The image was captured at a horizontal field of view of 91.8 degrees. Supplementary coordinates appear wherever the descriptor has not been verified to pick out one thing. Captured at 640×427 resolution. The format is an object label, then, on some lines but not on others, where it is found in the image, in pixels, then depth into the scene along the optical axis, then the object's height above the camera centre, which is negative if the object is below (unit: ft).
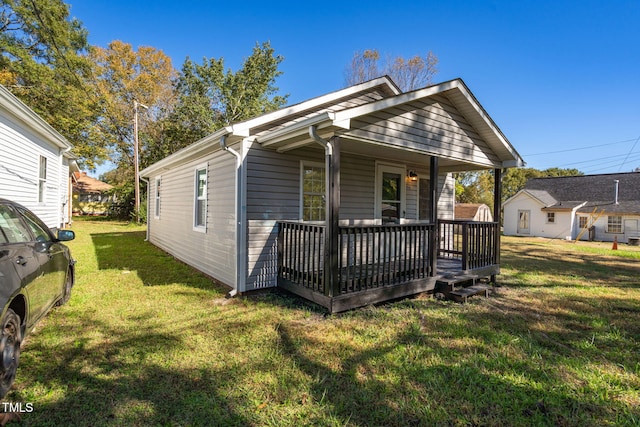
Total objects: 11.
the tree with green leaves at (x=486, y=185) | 130.11 +13.15
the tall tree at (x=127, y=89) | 80.94 +32.78
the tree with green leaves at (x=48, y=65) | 56.13 +28.00
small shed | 93.09 +1.07
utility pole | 63.82 +8.35
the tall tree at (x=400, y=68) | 62.64 +29.87
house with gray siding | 14.92 +1.94
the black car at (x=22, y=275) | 7.65 -1.99
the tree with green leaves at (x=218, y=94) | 77.36 +30.09
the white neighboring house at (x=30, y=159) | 22.21 +4.43
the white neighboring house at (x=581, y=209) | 71.87 +1.91
